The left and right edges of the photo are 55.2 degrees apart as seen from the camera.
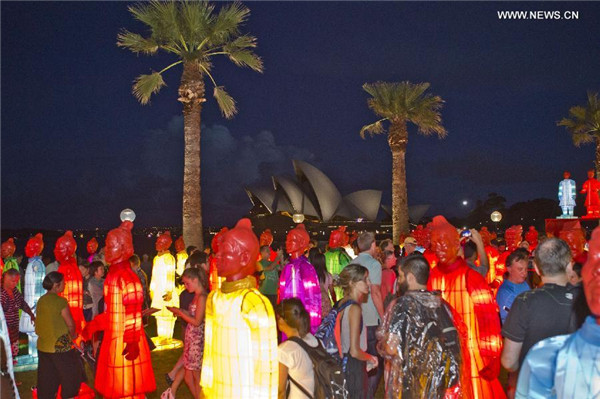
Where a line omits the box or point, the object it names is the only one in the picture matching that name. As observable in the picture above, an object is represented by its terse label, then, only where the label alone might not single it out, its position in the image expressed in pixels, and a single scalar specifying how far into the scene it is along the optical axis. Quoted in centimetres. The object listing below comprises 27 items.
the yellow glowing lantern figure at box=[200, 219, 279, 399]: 334
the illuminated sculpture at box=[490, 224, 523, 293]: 989
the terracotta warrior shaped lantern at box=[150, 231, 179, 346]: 1044
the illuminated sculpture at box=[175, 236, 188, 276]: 1188
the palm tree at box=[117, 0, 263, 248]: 1636
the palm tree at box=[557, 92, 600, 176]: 2608
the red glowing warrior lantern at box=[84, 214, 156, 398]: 574
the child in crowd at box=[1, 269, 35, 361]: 696
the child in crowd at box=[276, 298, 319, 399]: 400
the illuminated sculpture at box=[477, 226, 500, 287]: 1037
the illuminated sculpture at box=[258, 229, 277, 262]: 1195
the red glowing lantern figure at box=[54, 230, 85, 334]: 771
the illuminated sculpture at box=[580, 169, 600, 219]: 1773
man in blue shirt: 620
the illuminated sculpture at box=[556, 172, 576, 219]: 1783
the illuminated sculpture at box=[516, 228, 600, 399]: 217
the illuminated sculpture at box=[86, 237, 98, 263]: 1229
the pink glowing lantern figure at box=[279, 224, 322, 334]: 720
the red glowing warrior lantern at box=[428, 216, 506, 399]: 504
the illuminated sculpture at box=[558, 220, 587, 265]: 719
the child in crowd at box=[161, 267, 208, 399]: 584
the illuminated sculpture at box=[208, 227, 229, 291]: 880
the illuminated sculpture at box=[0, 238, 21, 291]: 1005
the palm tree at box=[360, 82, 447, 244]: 2383
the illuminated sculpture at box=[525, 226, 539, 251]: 1488
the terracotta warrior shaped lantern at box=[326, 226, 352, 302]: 923
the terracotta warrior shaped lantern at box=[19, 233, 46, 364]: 918
